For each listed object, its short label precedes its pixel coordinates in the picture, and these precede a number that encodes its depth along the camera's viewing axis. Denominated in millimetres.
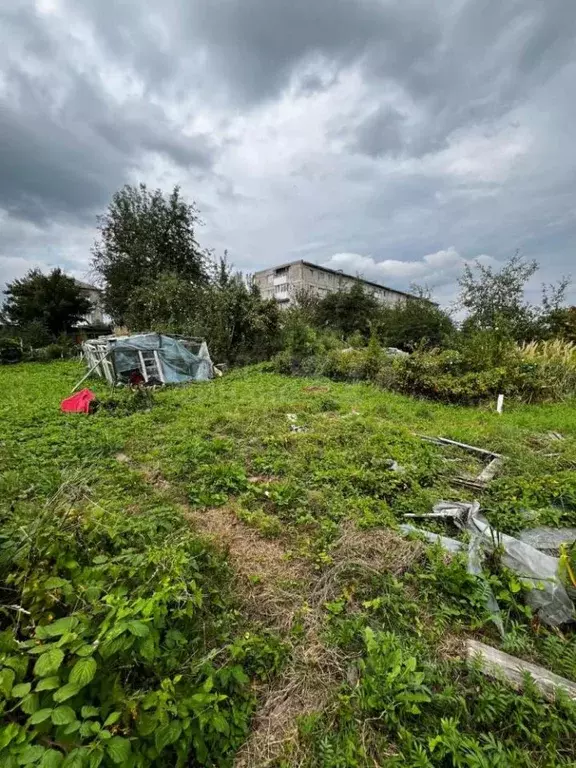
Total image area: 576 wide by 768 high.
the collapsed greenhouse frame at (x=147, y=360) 10219
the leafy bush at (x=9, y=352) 16141
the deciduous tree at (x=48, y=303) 20344
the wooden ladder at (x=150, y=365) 10398
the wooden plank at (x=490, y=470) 3720
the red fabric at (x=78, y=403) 6691
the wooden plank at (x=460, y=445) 4461
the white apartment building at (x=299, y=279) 36750
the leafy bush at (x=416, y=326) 15750
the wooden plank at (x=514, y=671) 1597
